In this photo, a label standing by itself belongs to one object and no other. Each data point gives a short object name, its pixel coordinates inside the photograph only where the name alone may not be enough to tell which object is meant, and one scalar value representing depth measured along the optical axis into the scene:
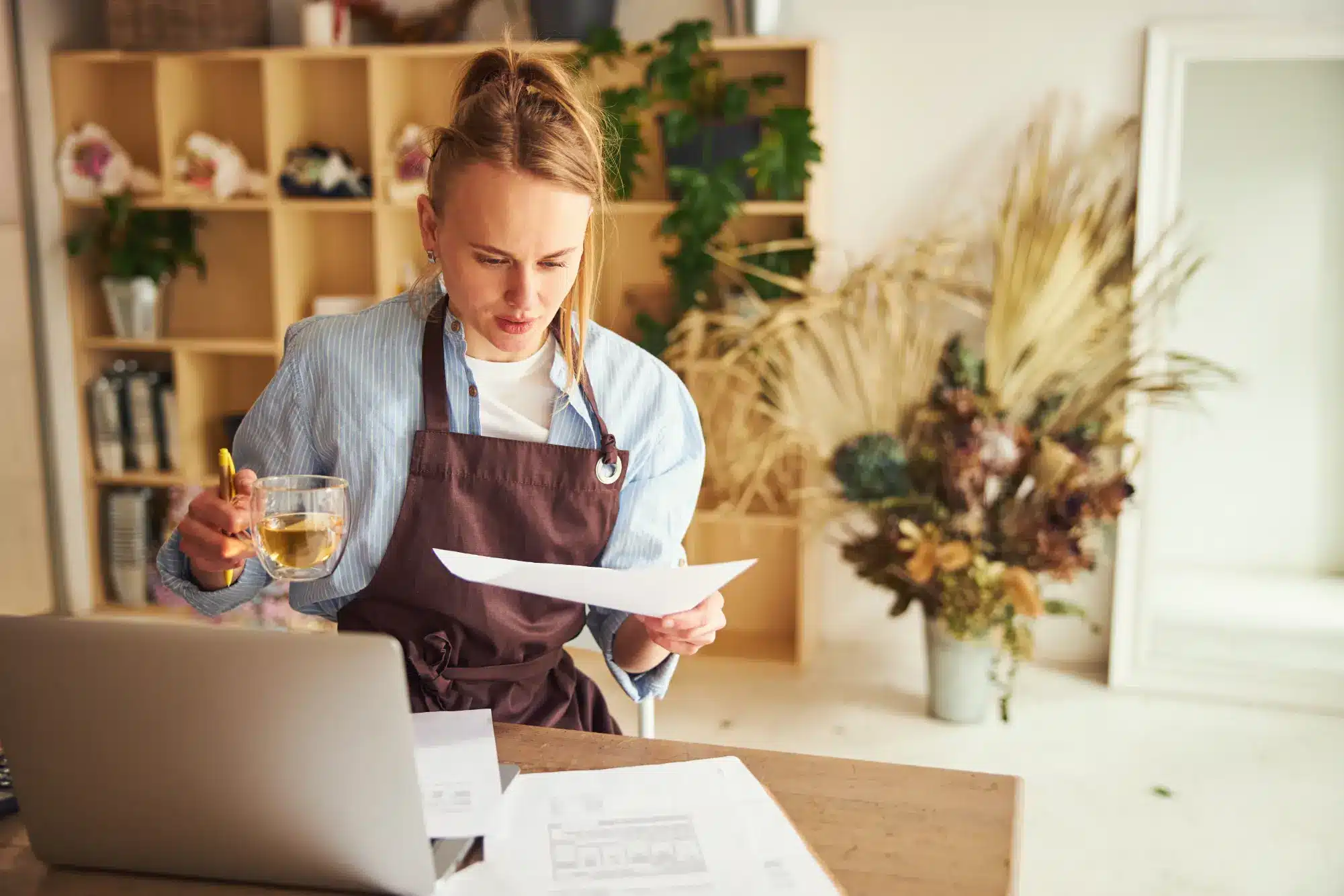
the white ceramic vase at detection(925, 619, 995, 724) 3.07
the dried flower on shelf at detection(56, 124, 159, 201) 3.81
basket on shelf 3.63
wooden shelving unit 3.60
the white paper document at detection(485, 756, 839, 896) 0.94
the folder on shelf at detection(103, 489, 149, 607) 4.02
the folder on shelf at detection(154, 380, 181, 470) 3.97
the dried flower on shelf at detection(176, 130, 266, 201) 3.71
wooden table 0.96
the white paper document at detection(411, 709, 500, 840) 1.01
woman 1.36
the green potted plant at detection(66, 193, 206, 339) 3.81
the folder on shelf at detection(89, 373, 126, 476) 3.92
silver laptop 0.84
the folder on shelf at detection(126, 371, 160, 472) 3.93
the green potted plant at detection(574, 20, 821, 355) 3.21
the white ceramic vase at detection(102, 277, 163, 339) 3.86
